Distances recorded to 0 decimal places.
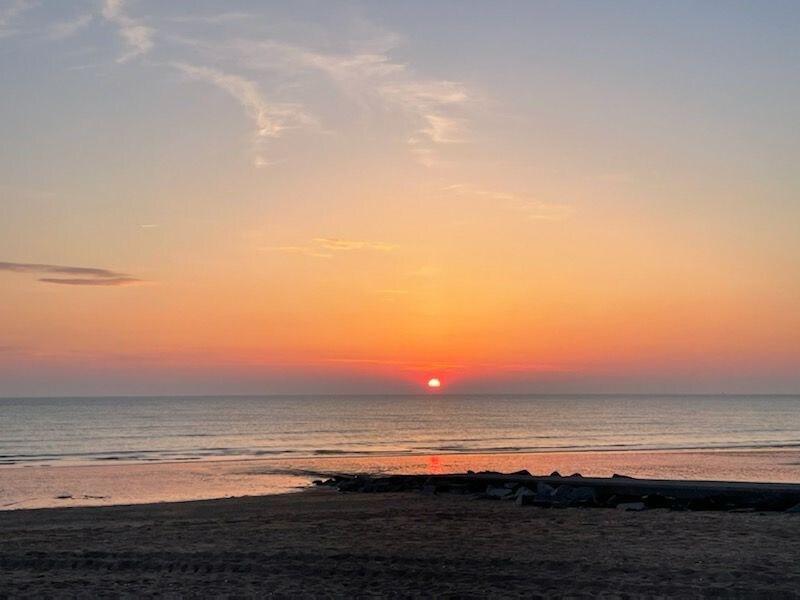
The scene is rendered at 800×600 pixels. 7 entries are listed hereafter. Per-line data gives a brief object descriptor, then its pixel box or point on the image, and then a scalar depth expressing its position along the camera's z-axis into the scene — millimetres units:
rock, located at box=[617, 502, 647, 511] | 23125
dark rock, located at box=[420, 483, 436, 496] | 30342
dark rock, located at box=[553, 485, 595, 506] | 24562
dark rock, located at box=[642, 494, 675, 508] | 25209
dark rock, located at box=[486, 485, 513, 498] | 27422
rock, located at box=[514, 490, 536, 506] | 25016
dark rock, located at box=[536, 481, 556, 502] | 25156
